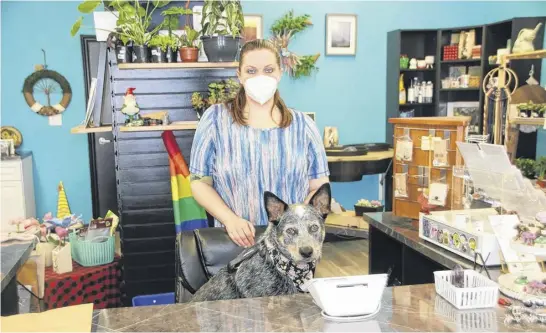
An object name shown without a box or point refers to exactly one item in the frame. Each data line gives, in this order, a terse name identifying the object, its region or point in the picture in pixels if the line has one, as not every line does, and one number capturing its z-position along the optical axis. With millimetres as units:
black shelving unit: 5598
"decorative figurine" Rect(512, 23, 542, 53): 5030
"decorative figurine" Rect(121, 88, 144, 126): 3279
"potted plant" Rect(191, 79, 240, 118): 3484
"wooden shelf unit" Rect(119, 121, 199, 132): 3254
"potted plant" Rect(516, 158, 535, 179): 4793
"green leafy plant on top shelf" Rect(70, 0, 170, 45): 3193
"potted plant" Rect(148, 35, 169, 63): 3291
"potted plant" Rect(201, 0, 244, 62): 3252
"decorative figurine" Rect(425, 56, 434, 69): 5938
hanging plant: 5605
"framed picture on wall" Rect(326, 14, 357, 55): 5824
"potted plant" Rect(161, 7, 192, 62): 3285
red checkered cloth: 2969
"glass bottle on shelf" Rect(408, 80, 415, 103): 5910
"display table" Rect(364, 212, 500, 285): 1933
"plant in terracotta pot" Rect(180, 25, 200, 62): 3311
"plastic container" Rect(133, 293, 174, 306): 2795
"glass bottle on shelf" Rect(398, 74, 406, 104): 5863
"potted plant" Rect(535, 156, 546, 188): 4648
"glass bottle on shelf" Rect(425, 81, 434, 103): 5941
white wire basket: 1397
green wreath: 5434
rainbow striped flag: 3156
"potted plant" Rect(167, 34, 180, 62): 3320
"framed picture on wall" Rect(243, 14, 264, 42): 5578
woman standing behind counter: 2082
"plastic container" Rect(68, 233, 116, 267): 3113
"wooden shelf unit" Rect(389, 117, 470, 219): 2314
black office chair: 1765
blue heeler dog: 1630
